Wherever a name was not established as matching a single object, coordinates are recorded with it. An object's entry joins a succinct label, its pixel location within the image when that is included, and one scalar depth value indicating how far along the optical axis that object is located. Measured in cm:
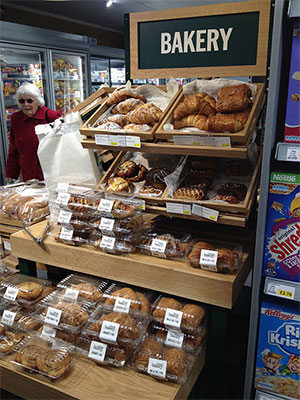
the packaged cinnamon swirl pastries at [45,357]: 135
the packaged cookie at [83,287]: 157
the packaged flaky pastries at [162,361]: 129
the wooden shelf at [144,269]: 136
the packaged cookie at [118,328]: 135
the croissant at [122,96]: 171
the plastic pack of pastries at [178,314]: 137
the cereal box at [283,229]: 129
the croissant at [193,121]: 143
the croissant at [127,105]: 165
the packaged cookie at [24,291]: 167
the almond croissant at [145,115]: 153
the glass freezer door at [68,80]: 474
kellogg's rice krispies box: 140
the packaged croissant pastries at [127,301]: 146
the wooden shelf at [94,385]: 128
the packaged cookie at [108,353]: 137
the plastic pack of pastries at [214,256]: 138
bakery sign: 146
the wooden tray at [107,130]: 146
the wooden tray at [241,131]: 128
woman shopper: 337
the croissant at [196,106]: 145
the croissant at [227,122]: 131
